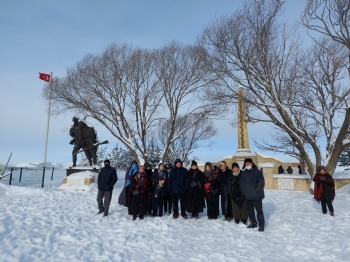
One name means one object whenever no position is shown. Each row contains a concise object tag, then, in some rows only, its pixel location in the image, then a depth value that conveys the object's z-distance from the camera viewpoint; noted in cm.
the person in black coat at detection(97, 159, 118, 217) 740
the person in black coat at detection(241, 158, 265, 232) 630
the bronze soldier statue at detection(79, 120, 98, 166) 1431
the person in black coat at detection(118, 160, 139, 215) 730
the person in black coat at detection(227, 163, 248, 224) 682
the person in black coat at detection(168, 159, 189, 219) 725
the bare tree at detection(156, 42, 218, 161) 1602
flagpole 1655
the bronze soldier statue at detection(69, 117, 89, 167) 1430
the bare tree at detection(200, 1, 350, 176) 1098
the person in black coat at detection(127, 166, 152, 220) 706
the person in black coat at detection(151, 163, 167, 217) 738
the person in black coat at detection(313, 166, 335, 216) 696
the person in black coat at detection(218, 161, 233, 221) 720
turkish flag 1731
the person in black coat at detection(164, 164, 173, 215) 774
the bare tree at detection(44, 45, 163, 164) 1598
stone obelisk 1922
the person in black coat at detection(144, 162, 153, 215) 758
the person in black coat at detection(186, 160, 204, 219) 733
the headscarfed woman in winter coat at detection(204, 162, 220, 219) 730
